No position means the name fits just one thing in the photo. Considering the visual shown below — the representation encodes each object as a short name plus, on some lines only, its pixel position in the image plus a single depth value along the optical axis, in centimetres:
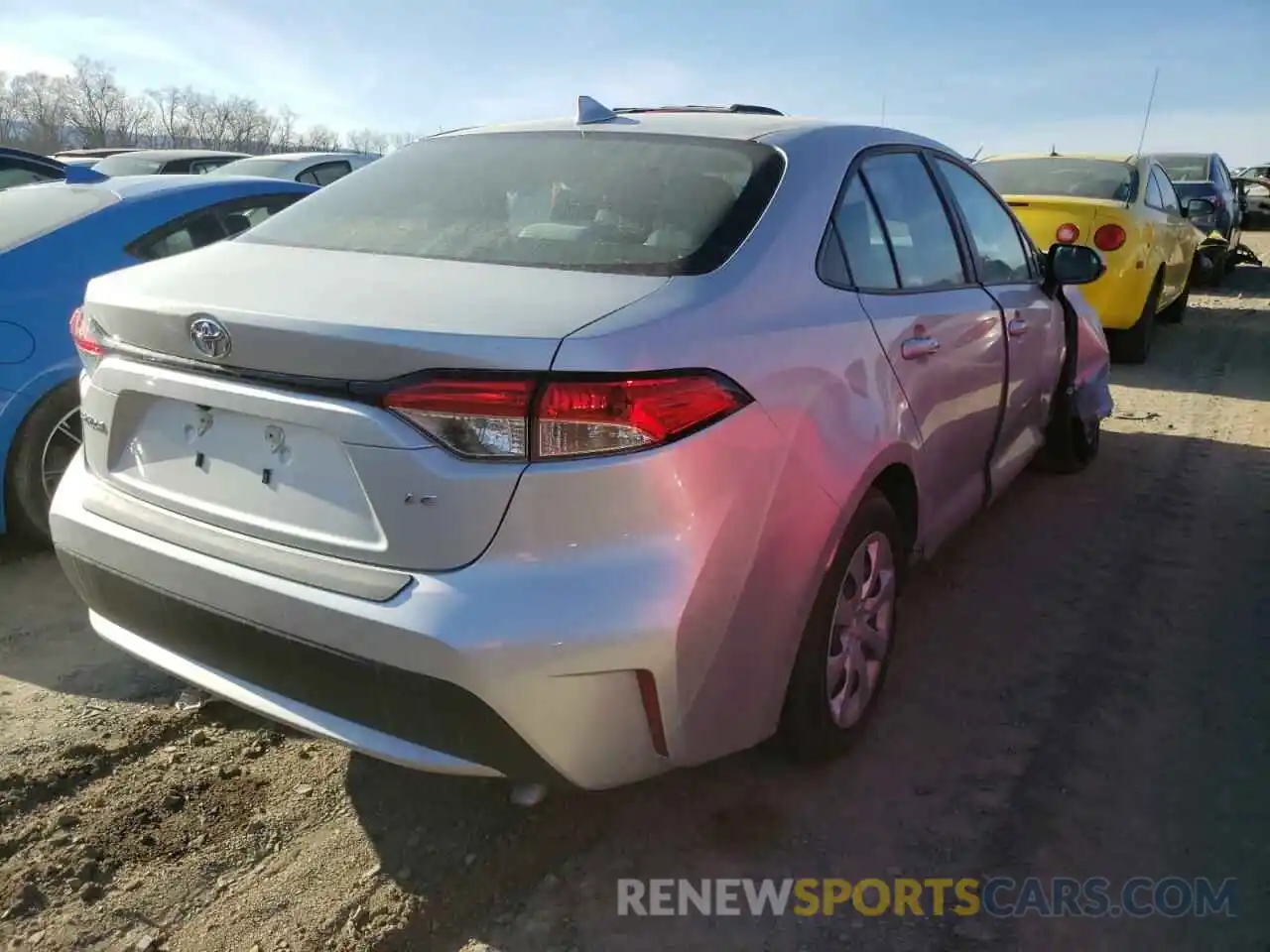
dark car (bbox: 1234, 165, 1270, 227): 1995
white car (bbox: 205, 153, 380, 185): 1042
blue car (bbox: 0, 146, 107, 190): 804
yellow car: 730
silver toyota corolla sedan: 183
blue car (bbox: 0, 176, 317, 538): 375
